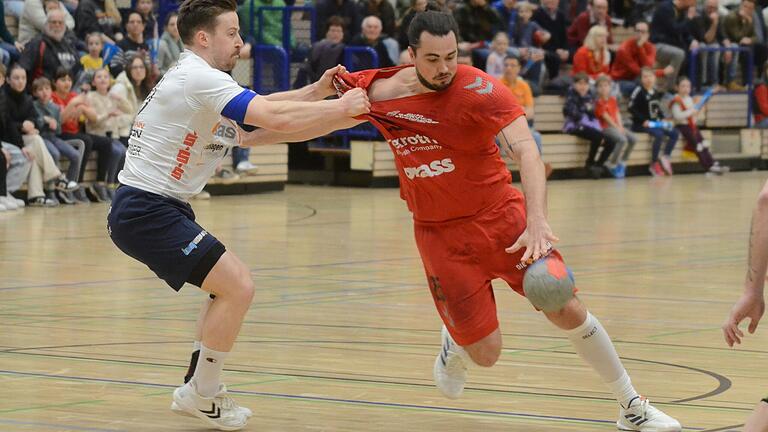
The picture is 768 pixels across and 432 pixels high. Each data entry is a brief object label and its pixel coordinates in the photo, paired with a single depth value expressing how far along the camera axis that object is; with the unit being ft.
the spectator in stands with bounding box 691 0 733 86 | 86.63
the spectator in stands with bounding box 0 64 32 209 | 52.60
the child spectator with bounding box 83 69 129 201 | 56.39
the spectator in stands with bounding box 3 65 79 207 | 53.06
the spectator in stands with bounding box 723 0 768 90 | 88.99
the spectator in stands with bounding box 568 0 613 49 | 82.45
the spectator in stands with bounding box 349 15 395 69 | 67.77
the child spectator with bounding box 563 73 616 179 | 76.59
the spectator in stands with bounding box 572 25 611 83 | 78.38
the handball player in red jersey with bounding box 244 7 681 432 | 19.58
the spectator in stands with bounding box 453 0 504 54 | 74.84
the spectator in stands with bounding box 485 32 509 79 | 71.26
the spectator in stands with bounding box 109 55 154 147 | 57.11
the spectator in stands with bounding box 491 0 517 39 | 78.69
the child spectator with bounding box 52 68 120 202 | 55.57
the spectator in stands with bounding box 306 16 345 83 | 66.69
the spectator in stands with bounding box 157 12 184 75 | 60.34
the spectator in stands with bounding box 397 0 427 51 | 68.59
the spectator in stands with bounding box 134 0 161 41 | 63.16
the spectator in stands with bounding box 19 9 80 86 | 55.72
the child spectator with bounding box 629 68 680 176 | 80.28
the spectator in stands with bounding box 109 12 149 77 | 58.90
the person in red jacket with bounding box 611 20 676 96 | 80.94
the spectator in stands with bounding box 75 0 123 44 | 61.31
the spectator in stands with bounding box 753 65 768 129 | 90.68
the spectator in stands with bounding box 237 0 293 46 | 68.80
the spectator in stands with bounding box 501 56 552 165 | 69.67
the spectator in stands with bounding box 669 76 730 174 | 81.96
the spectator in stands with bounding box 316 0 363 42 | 71.56
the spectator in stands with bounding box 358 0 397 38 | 71.15
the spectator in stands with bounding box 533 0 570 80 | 80.38
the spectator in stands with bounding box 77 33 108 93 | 58.54
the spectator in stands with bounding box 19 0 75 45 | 58.03
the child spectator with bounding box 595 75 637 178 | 76.54
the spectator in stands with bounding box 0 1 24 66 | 55.47
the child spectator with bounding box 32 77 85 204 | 54.44
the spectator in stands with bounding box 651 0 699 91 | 83.97
